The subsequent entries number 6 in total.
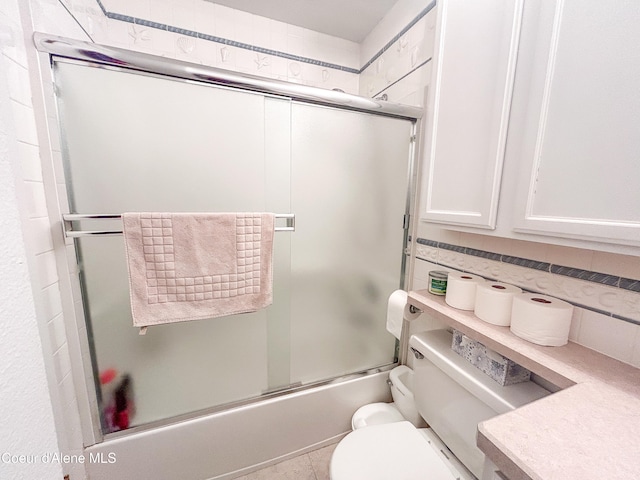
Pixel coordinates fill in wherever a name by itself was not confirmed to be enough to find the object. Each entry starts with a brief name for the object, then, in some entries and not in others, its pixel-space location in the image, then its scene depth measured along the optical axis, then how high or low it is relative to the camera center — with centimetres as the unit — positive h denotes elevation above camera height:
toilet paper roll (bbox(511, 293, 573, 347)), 66 -31
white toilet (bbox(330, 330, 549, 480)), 73 -79
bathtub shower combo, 85 -16
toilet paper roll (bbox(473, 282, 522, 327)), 76 -31
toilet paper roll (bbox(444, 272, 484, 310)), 87 -31
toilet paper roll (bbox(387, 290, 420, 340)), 111 -50
